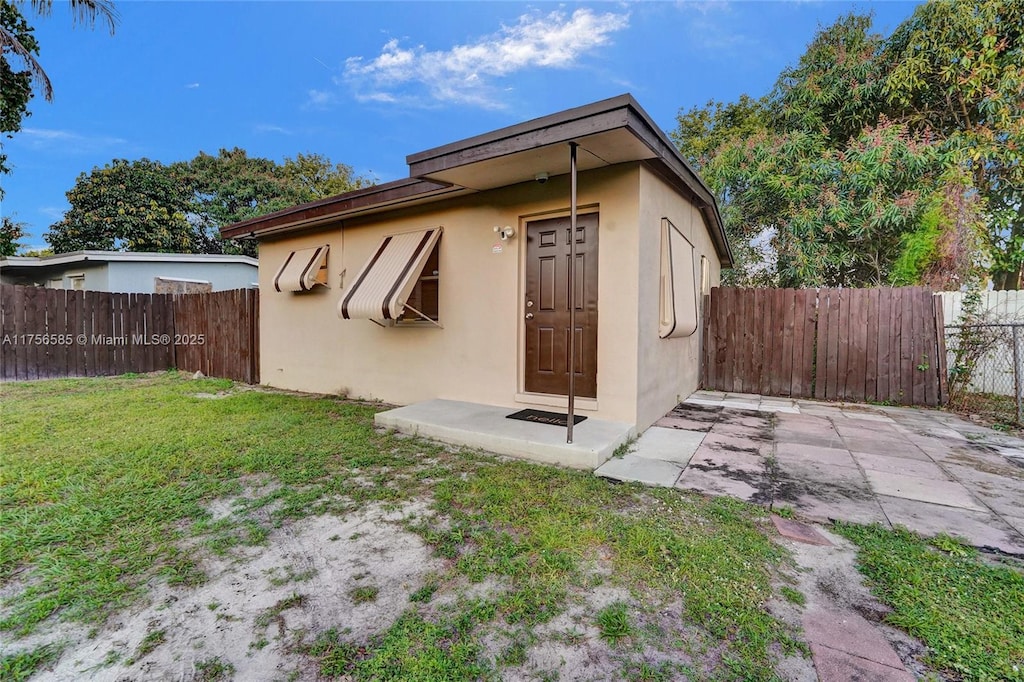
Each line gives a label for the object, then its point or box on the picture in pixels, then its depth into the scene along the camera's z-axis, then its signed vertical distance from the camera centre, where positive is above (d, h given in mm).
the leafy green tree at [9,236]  11820 +3013
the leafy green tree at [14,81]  8844 +5421
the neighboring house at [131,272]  11562 +1835
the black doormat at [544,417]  4410 -913
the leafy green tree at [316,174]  23156 +8870
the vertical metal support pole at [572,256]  3527 +630
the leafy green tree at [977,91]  8141 +5056
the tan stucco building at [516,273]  4285 +773
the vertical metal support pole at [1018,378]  4871 -533
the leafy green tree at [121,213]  18344 +5344
